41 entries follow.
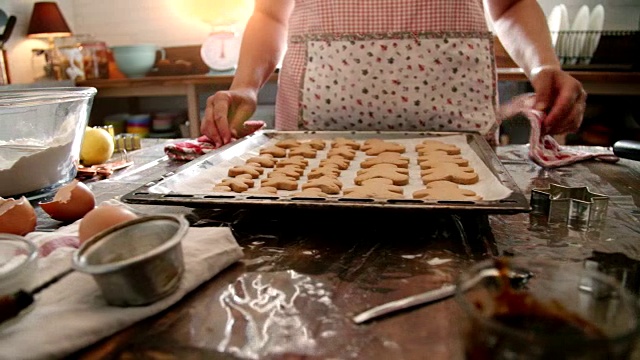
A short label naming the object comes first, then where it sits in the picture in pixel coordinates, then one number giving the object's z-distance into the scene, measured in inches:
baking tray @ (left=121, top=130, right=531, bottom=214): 31.9
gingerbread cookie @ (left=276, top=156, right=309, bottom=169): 52.6
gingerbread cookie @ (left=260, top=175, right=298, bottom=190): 45.3
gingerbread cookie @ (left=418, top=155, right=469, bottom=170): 49.7
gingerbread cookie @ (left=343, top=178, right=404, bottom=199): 39.9
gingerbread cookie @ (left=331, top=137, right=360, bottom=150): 59.2
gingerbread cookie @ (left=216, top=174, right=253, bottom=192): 44.3
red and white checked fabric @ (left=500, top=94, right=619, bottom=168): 54.2
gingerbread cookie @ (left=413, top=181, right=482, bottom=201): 38.9
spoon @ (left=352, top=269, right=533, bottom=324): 21.0
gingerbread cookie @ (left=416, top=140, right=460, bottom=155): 54.1
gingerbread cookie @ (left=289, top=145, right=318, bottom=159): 56.7
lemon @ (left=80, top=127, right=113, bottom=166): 57.7
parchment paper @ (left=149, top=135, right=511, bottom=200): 39.9
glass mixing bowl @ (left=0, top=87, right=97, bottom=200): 43.9
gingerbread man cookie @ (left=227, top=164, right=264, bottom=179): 48.7
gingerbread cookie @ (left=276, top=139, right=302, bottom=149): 60.1
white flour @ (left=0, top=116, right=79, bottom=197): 43.6
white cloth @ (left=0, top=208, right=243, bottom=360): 21.3
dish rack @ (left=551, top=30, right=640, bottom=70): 122.0
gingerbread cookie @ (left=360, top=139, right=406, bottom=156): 56.4
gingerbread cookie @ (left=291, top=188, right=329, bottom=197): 41.0
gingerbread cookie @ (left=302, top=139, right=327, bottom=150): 59.5
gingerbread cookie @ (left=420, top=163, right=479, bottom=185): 44.5
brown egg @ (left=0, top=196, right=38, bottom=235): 33.8
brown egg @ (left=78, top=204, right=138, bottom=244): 28.8
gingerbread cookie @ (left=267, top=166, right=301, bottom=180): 48.5
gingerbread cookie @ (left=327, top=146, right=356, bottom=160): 55.1
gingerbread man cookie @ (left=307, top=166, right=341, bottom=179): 48.6
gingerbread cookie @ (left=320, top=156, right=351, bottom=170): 52.0
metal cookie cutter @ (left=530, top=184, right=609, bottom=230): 35.8
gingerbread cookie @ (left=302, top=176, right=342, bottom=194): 43.2
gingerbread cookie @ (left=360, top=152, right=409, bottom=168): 51.7
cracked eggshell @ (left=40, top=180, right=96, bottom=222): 37.9
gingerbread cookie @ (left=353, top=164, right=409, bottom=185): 46.1
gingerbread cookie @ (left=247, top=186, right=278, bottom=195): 42.6
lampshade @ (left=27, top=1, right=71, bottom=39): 147.7
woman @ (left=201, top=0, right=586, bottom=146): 61.7
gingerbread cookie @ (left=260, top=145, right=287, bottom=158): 57.5
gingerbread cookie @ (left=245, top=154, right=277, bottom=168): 53.3
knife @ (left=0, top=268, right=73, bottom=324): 22.3
